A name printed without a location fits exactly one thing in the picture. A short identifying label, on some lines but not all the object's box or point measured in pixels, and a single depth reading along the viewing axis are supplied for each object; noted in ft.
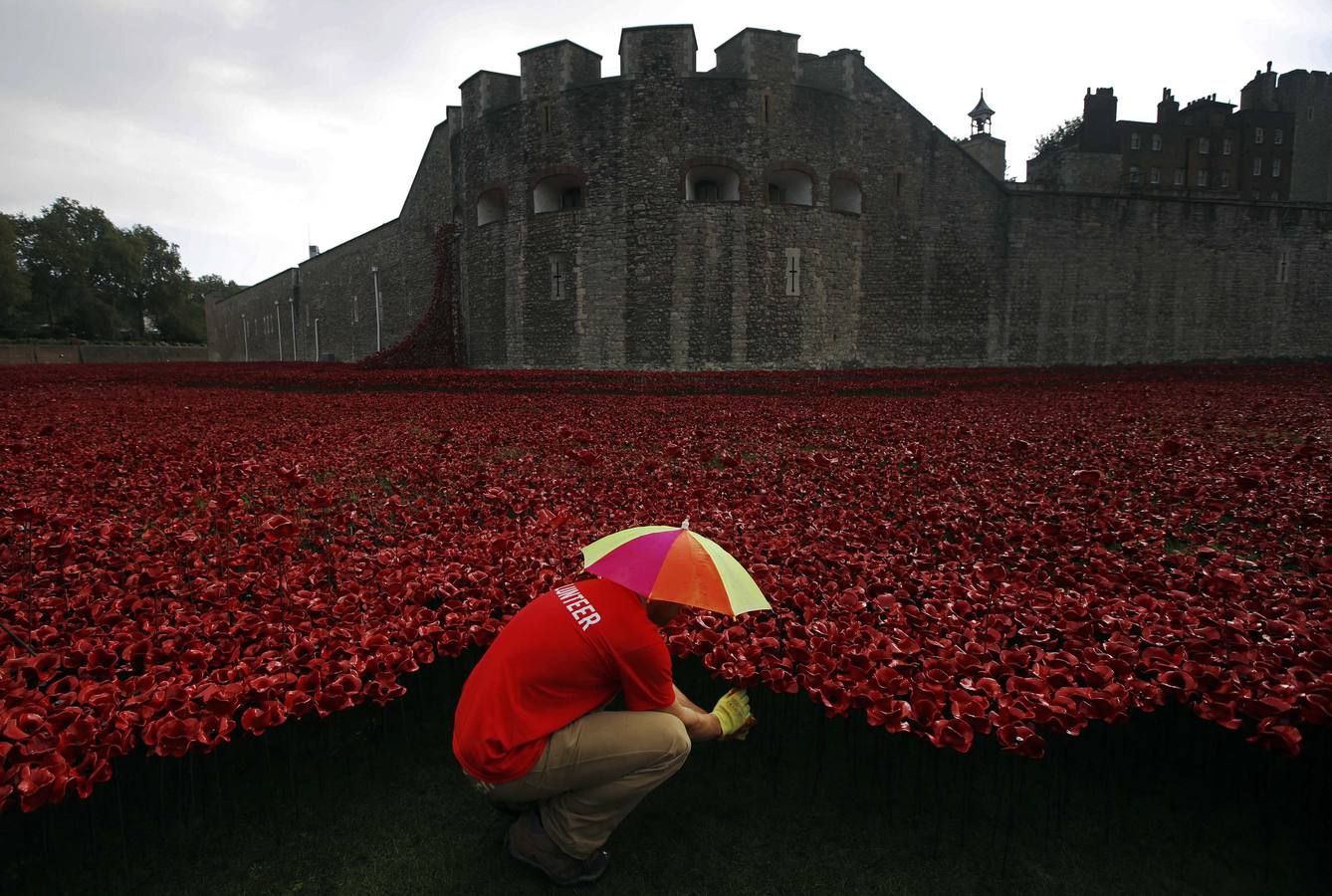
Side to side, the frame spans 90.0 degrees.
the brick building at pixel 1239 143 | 162.84
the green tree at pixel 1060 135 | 191.95
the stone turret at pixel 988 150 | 105.48
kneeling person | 6.98
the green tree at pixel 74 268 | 188.65
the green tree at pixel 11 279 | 160.45
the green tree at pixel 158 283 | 221.46
